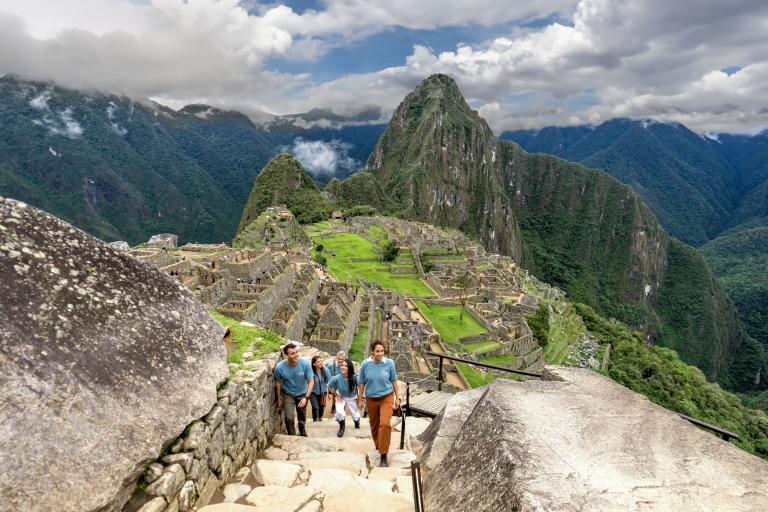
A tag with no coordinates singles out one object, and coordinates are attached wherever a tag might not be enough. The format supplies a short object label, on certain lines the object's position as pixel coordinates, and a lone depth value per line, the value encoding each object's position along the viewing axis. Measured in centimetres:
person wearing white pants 737
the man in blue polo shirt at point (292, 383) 637
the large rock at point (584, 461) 320
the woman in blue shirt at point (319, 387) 726
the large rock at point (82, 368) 308
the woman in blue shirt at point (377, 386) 611
